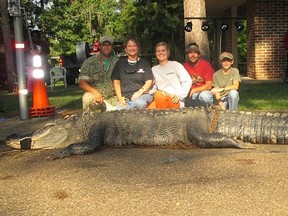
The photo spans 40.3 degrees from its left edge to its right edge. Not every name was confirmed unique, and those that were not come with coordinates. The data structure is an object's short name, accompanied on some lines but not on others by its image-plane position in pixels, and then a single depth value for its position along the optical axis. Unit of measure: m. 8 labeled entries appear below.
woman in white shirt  5.66
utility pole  7.48
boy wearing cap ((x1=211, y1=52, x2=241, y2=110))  6.02
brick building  14.11
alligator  4.86
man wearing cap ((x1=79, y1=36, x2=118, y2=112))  6.01
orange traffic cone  7.90
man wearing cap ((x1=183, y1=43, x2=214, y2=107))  5.93
